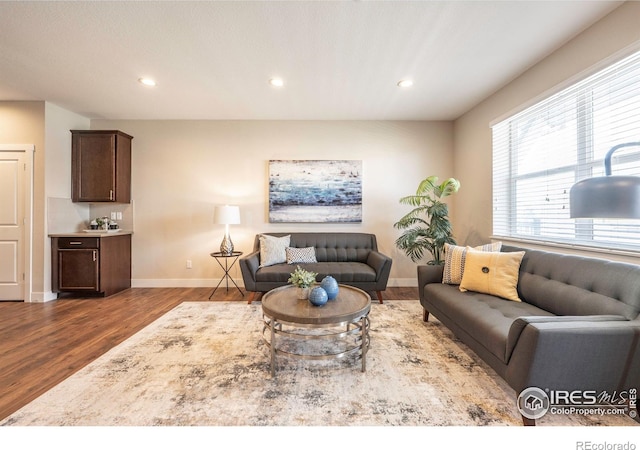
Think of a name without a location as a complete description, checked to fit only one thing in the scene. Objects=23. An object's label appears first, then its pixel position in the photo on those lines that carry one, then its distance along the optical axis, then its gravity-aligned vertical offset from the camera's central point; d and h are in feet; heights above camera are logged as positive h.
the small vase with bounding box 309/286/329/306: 6.72 -1.79
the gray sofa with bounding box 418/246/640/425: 4.43 -1.99
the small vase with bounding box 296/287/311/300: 7.18 -1.80
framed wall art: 14.03 +1.78
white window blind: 6.34 +2.10
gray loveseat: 11.13 -1.75
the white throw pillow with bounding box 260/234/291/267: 12.11 -1.14
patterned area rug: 4.91 -3.45
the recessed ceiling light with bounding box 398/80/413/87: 10.05 +5.35
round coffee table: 6.08 -2.11
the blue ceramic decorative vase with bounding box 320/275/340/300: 7.14 -1.64
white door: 11.67 +0.17
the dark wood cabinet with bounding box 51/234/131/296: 11.98 -1.69
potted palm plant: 11.41 -0.05
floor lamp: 3.53 +0.38
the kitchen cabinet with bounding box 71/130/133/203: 12.96 +2.88
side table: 12.92 -2.08
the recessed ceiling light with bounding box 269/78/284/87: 9.87 +5.34
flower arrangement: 7.12 -1.43
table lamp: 12.46 +0.34
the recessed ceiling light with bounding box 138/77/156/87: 9.89 +5.36
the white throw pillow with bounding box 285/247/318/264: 12.44 -1.38
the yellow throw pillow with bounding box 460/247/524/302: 7.45 -1.40
